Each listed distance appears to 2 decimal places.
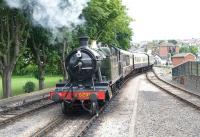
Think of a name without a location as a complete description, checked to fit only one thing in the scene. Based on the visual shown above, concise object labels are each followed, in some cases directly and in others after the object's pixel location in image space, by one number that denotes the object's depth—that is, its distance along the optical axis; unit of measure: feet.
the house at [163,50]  542.16
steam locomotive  51.13
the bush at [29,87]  109.40
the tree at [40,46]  98.90
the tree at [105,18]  111.36
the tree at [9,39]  82.07
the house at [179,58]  253.34
